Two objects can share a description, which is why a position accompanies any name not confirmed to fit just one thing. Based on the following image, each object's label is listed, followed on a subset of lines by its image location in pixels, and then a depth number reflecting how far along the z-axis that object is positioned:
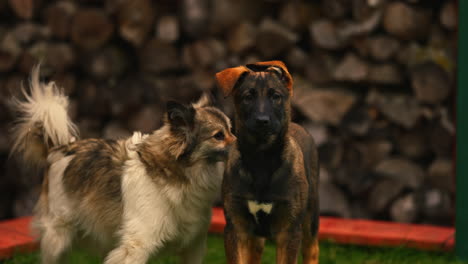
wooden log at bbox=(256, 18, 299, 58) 10.35
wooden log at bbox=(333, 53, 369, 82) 10.20
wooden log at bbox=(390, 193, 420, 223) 10.31
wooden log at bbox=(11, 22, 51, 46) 11.55
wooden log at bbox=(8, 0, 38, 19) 11.55
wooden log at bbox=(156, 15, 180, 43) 11.09
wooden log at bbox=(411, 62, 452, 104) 9.82
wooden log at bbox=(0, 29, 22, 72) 11.39
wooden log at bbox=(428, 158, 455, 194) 10.07
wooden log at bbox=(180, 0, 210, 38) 10.88
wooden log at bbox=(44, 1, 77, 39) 11.36
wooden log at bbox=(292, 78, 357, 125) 10.45
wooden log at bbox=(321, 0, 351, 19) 10.21
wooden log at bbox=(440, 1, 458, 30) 9.56
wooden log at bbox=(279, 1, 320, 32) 10.49
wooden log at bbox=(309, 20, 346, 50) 10.32
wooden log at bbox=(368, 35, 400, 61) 9.97
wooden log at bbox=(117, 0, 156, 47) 11.02
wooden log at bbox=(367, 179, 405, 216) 10.32
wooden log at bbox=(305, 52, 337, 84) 10.51
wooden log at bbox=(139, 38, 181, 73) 11.28
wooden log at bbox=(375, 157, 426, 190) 10.33
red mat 9.20
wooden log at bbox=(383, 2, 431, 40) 9.74
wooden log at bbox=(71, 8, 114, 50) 11.11
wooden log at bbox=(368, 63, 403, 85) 10.09
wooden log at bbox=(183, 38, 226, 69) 10.94
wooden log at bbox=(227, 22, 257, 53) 10.66
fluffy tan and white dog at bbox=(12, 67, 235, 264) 7.12
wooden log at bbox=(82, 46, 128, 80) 11.48
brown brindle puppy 6.10
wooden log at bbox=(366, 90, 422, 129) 10.07
